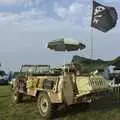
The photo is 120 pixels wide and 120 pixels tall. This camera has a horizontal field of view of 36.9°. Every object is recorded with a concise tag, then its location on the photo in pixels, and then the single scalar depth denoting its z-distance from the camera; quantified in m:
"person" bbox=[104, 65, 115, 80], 9.39
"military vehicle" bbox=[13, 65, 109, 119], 5.38
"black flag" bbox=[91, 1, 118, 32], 7.72
